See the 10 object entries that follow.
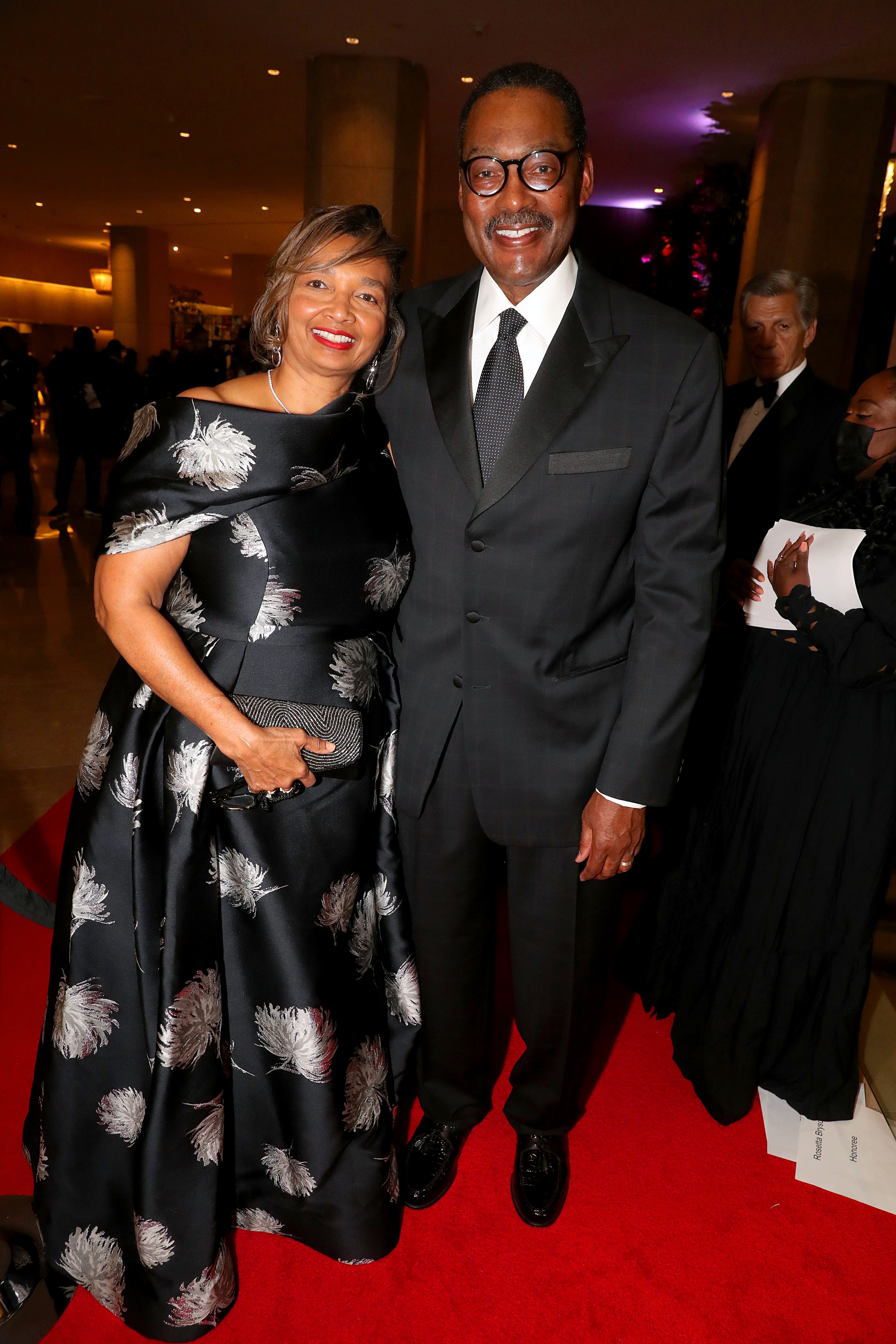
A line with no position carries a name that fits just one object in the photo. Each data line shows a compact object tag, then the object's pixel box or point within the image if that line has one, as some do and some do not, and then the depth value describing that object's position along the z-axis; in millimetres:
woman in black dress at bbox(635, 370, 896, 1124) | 1928
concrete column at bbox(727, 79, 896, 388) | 6762
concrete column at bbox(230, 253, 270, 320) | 20859
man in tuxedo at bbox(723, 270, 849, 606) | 2553
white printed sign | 1938
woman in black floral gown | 1354
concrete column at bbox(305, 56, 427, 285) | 7004
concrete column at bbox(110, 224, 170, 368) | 17594
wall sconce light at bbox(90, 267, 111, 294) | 23734
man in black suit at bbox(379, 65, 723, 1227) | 1429
